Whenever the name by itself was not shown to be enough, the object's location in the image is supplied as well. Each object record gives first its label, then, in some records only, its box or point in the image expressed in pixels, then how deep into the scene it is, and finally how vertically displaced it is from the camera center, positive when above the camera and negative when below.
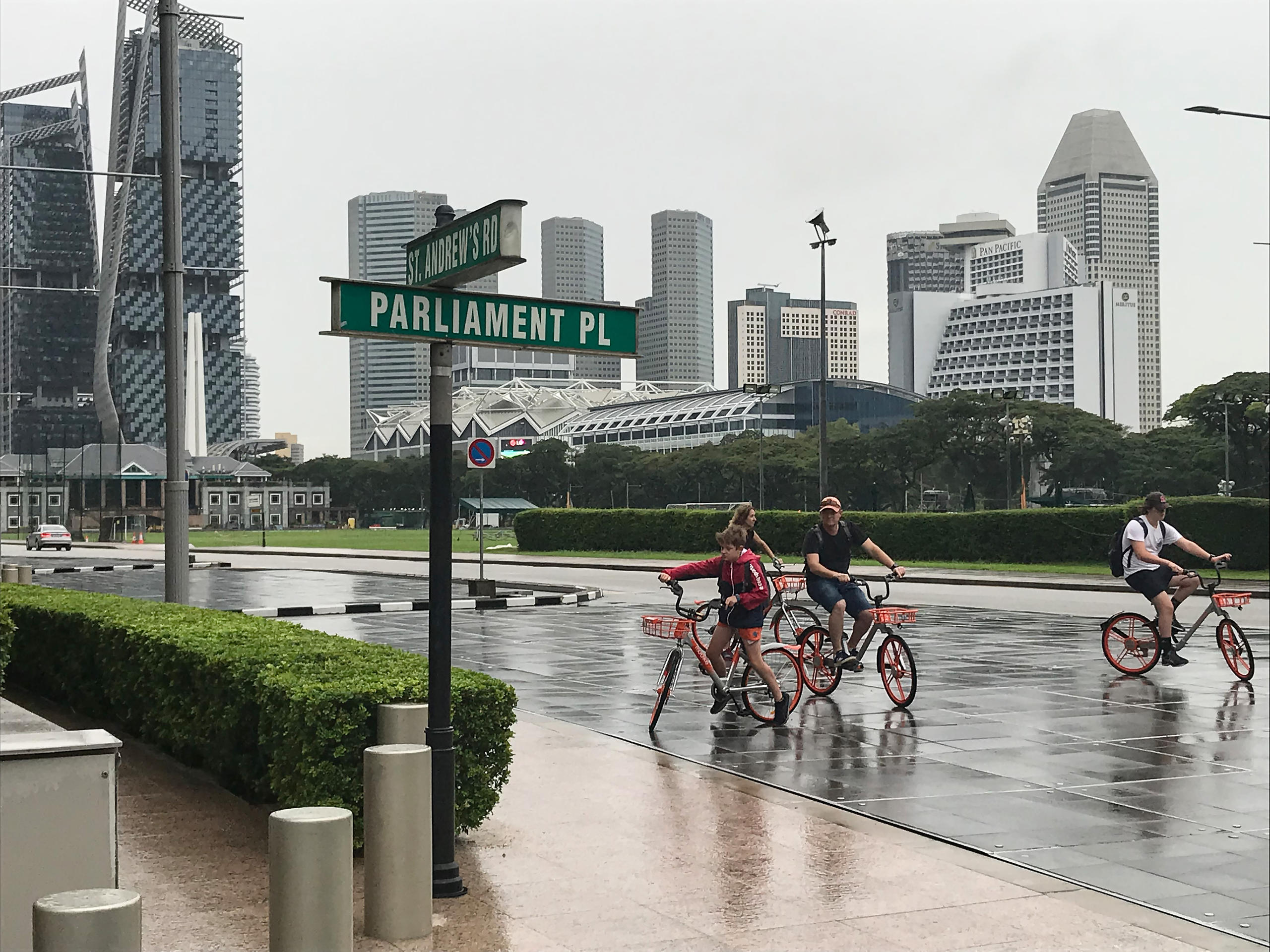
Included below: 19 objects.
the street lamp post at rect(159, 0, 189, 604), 12.94 +1.57
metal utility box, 4.29 -0.98
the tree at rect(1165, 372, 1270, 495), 65.00 +3.91
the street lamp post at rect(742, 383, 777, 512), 59.56 +4.64
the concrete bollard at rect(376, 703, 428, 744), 5.99 -0.95
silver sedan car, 68.12 -1.75
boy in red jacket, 9.80 -0.64
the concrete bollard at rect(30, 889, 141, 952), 3.10 -0.93
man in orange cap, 11.38 -0.62
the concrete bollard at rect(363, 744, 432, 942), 5.00 -1.23
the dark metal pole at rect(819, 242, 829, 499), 35.31 +1.80
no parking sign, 24.31 +0.78
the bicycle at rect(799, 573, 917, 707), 10.94 -1.26
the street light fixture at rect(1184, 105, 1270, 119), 17.73 +4.95
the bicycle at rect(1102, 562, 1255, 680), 12.54 -1.32
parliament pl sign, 5.30 +0.71
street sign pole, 5.59 -0.59
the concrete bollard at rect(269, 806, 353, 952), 4.29 -1.16
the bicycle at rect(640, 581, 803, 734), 9.98 -1.28
